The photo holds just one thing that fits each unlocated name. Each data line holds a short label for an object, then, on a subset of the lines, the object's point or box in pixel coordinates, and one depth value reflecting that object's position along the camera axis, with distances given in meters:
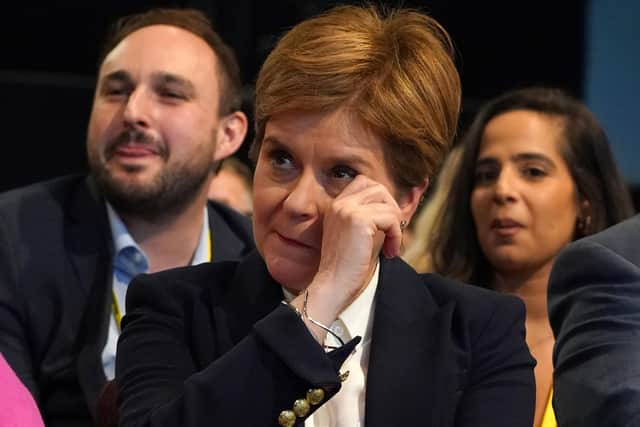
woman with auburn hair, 3.44
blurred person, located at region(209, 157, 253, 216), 9.01
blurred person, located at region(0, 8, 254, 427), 5.14
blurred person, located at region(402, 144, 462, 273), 6.17
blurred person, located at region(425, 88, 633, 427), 5.67
